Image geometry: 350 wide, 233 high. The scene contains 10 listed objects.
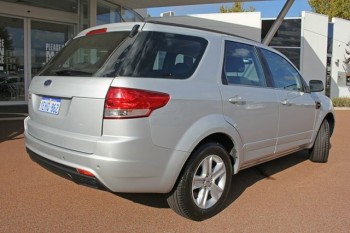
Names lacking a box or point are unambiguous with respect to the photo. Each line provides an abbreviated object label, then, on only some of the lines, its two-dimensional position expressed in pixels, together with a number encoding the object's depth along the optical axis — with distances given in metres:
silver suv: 3.27
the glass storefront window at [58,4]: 12.51
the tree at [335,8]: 31.12
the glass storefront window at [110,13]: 14.12
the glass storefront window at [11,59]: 12.27
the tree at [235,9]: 38.25
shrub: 20.77
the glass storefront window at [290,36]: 23.27
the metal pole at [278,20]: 14.27
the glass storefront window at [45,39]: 12.91
